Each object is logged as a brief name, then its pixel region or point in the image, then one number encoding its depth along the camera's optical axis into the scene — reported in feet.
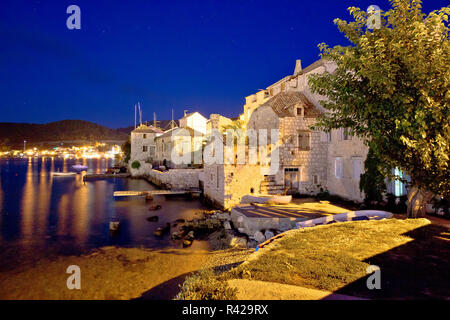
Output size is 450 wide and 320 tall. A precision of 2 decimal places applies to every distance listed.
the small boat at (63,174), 183.42
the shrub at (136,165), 156.04
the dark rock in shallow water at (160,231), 51.61
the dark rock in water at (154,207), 74.84
